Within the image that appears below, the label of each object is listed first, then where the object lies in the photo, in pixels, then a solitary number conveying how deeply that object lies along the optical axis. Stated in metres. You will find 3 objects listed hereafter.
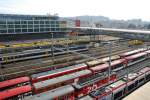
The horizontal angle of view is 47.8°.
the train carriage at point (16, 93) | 15.62
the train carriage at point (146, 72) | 23.51
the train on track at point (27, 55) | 31.70
